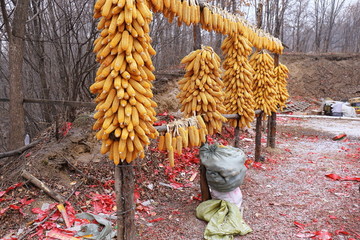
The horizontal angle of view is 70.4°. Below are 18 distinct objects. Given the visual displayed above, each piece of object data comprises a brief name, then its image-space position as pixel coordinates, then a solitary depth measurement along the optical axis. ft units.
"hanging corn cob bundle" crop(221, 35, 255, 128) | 15.92
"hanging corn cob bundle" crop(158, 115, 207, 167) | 10.84
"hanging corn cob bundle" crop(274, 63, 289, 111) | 24.77
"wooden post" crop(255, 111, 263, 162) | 21.95
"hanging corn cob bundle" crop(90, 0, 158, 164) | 7.79
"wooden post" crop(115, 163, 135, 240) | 9.21
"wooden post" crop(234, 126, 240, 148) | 18.05
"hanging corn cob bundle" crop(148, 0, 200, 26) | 10.23
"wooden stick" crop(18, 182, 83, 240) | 10.40
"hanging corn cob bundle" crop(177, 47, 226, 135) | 12.70
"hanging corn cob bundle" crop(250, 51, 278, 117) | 20.44
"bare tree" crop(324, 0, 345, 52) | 91.56
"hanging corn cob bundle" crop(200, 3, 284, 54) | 12.71
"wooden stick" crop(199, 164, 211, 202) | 14.03
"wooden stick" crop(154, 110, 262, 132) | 10.79
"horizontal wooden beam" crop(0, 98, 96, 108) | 15.44
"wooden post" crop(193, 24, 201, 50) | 13.42
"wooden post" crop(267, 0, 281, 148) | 25.32
